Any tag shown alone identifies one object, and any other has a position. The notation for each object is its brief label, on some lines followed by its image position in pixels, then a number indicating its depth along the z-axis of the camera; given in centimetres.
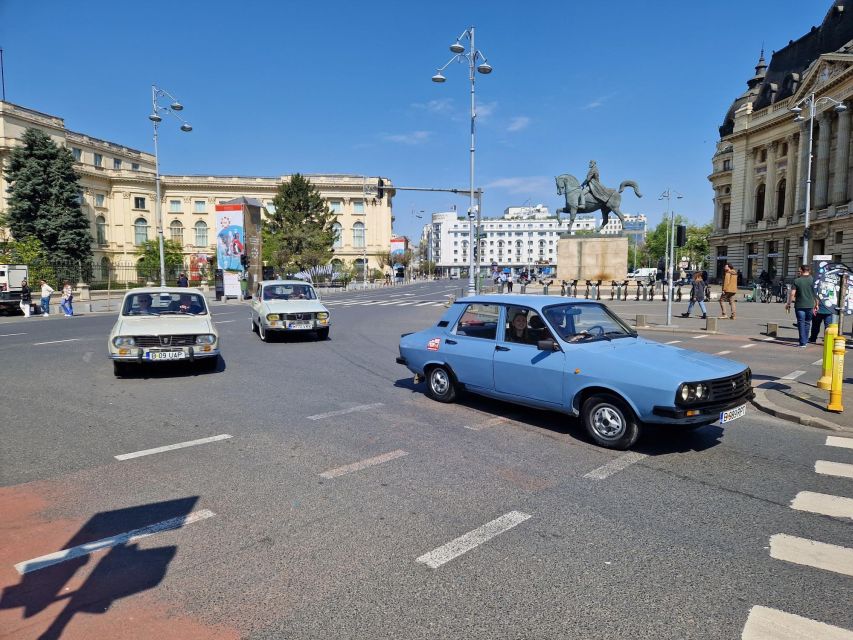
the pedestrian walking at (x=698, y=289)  2116
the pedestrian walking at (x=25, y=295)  2602
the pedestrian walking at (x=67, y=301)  2553
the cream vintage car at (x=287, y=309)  1431
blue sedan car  541
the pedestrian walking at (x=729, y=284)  2070
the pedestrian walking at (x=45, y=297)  2561
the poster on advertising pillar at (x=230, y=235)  3803
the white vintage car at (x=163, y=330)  933
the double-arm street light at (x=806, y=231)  3618
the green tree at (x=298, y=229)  6681
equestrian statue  3362
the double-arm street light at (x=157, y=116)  3002
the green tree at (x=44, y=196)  5075
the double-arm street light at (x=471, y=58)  2320
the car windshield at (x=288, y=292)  1566
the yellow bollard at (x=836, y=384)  729
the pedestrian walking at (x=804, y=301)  1354
